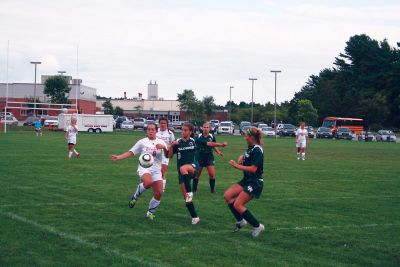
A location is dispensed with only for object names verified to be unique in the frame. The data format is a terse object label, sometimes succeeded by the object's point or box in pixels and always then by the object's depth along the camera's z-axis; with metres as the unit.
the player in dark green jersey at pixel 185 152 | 12.09
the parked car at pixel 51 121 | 72.19
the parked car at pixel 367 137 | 71.75
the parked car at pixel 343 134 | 74.60
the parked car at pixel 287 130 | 75.56
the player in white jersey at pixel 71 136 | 27.44
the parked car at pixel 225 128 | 78.44
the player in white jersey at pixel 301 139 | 30.01
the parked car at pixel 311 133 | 76.78
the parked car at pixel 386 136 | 74.44
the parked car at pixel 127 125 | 81.00
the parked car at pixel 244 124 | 83.60
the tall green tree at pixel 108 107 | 116.38
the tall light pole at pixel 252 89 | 96.69
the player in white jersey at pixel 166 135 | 16.23
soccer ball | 11.56
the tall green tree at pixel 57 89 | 89.56
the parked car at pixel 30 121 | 77.14
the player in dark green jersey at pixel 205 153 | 16.23
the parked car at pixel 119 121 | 84.75
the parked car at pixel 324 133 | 75.31
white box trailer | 69.75
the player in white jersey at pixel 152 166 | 11.54
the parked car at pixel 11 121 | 73.61
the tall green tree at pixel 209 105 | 104.50
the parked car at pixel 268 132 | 74.62
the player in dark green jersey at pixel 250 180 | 10.05
